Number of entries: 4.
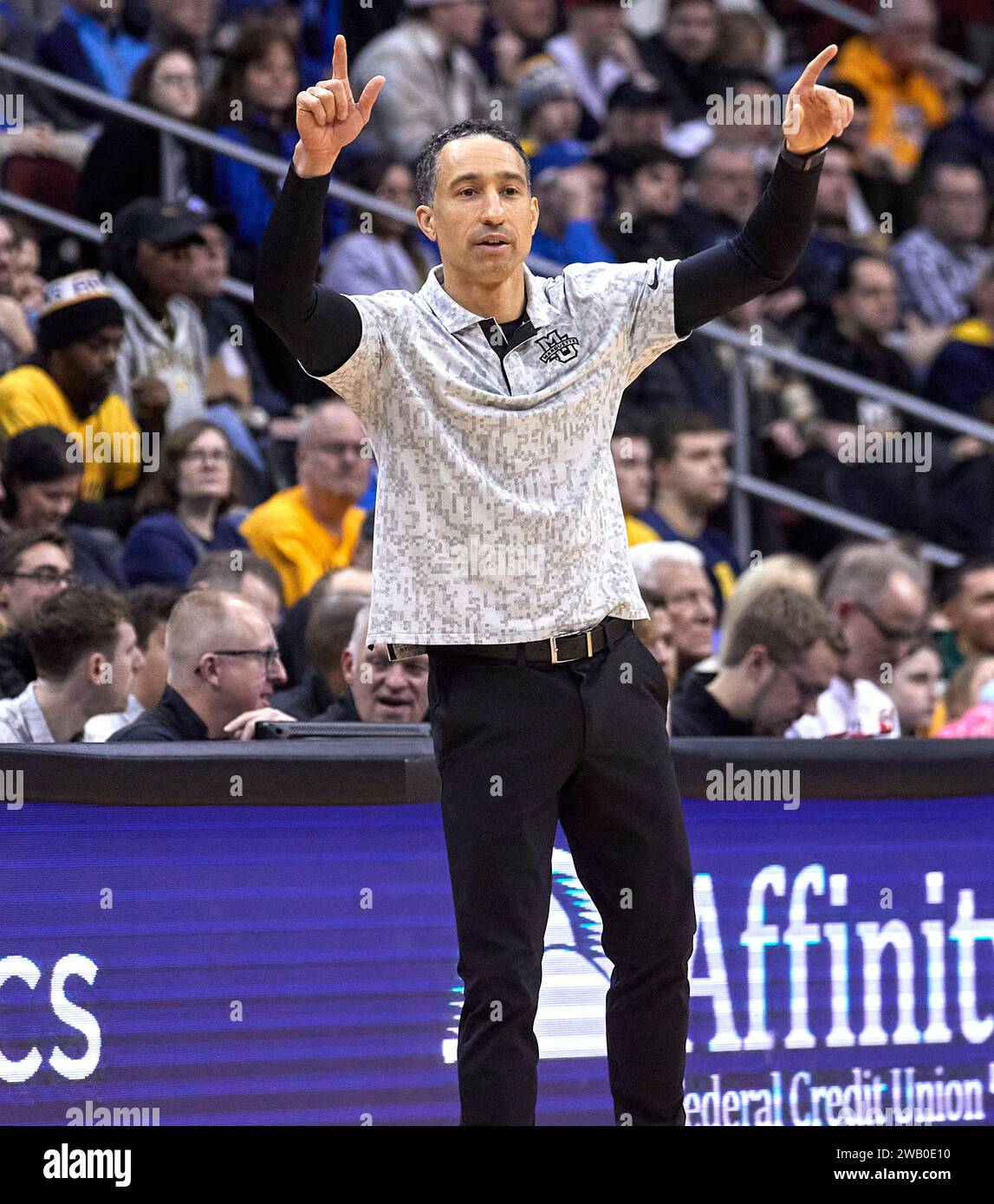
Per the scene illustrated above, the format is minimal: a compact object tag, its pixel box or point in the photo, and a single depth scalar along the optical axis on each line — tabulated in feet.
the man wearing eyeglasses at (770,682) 38.45
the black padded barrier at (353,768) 27.71
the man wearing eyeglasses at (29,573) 39.27
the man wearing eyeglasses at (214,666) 33.37
